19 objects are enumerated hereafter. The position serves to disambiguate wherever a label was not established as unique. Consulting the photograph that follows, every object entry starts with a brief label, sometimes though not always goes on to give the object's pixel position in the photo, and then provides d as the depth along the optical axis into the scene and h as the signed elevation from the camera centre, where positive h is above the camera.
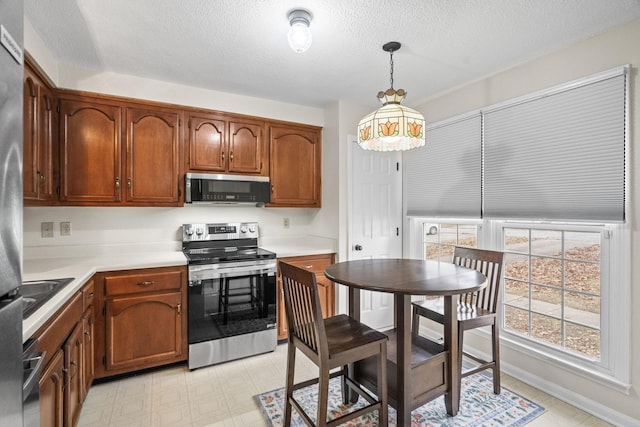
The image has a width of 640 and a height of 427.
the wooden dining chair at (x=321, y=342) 1.60 -0.70
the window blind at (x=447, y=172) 2.82 +0.37
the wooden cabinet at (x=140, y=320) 2.35 -0.82
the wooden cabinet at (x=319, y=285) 3.04 -0.72
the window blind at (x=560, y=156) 1.98 +0.38
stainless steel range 2.62 -0.76
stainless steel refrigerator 0.74 +0.00
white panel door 3.38 -0.03
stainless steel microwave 2.91 +0.21
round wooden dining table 1.75 -0.69
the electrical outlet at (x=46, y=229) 2.65 -0.14
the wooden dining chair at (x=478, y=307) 2.17 -0.71
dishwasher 0.97 -0.52
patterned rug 1.98 -1.29
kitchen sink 1.44 -0.40
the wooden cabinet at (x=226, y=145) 2.97 +0.63
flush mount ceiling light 1.78 +0.99
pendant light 1.83 +0.50
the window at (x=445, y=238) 2.98 -0.27
